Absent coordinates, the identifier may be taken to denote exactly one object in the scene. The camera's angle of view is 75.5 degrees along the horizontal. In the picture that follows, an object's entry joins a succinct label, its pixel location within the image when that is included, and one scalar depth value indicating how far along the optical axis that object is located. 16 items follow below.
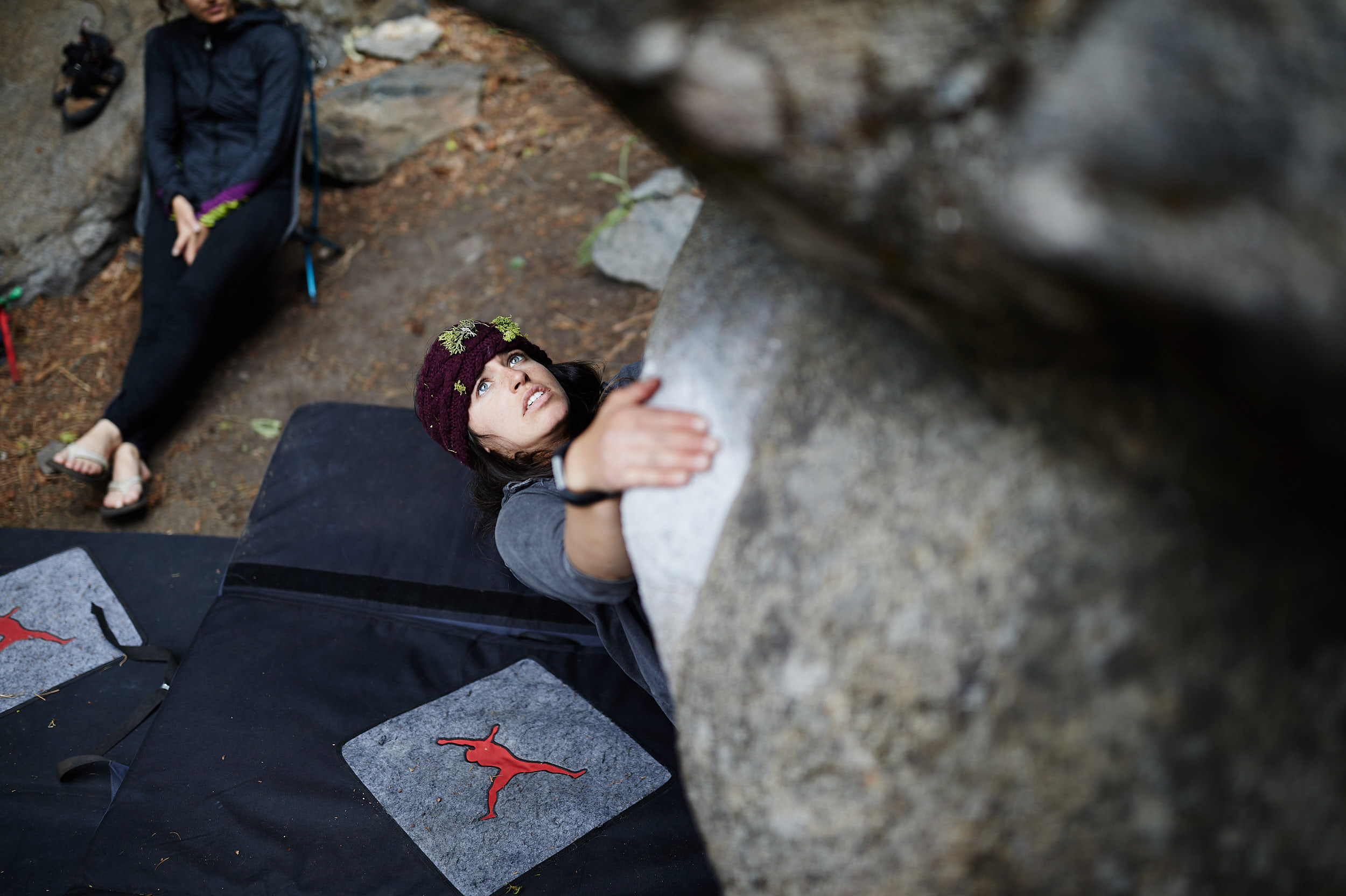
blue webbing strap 4.95
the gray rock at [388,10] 6.64
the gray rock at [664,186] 4.86
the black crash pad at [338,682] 2.09
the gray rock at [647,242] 4.64
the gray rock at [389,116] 5.72
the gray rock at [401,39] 6.48
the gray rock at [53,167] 5.07
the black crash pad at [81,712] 2.29
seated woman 4.26
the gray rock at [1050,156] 0.70
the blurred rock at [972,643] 0.89
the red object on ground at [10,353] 4.67
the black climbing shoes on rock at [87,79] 5.15
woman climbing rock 1.33
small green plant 4.83
